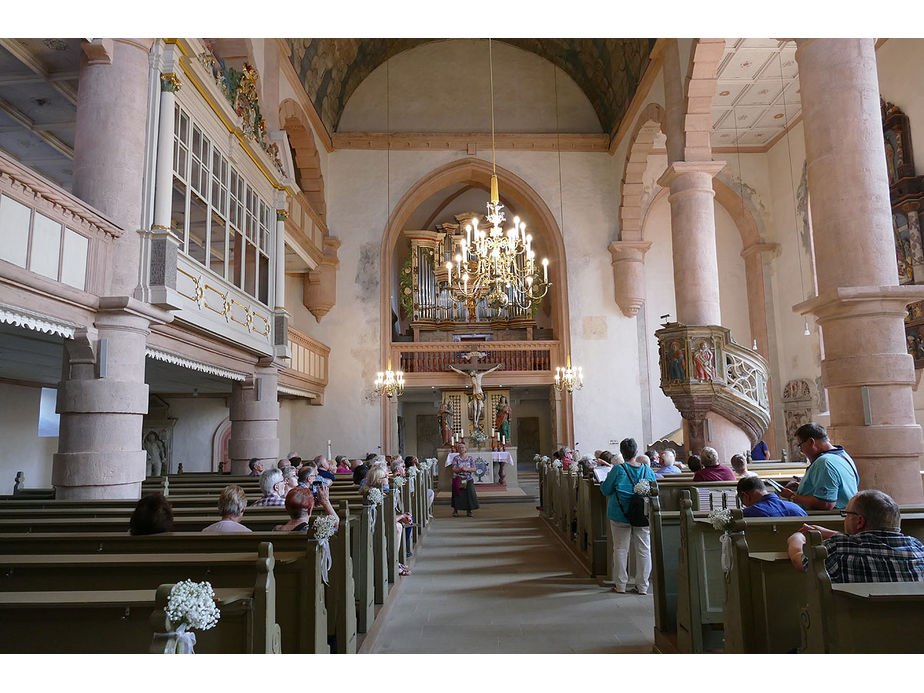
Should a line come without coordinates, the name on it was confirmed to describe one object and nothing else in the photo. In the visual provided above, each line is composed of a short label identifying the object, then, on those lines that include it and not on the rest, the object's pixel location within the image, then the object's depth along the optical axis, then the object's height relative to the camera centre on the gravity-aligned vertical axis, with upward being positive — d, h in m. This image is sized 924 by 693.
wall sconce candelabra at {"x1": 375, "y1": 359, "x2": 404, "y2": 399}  15.26 +1.50
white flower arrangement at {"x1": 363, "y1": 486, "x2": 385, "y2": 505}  5.06 -0.38
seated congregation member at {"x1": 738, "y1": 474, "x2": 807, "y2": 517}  3.87 -0.36
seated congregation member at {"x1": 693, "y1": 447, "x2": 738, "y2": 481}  5.99 -0.26
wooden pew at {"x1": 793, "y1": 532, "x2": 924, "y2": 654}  2.33 -0.62
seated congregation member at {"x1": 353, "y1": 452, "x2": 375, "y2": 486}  8.02 -0.30
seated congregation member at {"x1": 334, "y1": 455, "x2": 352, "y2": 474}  10.09 -0.28
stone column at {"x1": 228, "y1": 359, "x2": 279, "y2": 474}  9.85 +0.44
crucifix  16.17 +1.83
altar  14.73 -0.46
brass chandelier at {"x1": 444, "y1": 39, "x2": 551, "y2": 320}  9.62 +2.76
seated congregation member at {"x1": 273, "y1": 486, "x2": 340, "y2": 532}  3.93 -0.36
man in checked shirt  2.60 -0.43
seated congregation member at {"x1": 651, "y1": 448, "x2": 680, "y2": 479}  7.83 -0.27
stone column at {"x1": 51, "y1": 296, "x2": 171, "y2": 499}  5.75 +0.38
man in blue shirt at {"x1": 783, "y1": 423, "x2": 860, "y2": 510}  4.21 -0.22
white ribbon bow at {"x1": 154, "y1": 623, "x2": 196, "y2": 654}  2.12 -0.61
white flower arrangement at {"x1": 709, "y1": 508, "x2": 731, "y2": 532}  3.30 -0.39
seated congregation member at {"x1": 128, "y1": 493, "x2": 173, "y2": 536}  3.60 -0.36
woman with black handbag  5.63 -0.63
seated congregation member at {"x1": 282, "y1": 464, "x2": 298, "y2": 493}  6.19 -0.27
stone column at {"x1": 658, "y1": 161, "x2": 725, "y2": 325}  10.71 +3.28
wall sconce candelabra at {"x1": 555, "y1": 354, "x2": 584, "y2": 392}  15.73 +1.60
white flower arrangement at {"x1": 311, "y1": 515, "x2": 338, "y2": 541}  3.25 -0.39
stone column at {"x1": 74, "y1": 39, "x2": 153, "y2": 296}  6.03 +2.85
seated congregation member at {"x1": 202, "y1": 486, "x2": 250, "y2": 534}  3.82 -0.35
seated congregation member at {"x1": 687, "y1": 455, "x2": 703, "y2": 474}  6.44 -0.20
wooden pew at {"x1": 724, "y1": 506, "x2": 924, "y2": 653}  3.11 -0.75
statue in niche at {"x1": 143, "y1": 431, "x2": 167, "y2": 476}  14.41 -0.03
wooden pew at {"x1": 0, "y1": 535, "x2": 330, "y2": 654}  2.97 -0.57
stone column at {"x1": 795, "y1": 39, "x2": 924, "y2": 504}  5.38 +1.41
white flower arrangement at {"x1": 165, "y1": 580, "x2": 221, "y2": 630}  2.16 -0.52
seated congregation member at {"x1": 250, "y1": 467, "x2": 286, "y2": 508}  5.37 -0.32
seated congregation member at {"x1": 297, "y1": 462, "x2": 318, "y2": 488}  6.04 -0.26
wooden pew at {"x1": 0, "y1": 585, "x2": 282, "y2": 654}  2.45 -0.66
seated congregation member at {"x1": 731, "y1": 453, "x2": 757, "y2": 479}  5.76 -0.20
